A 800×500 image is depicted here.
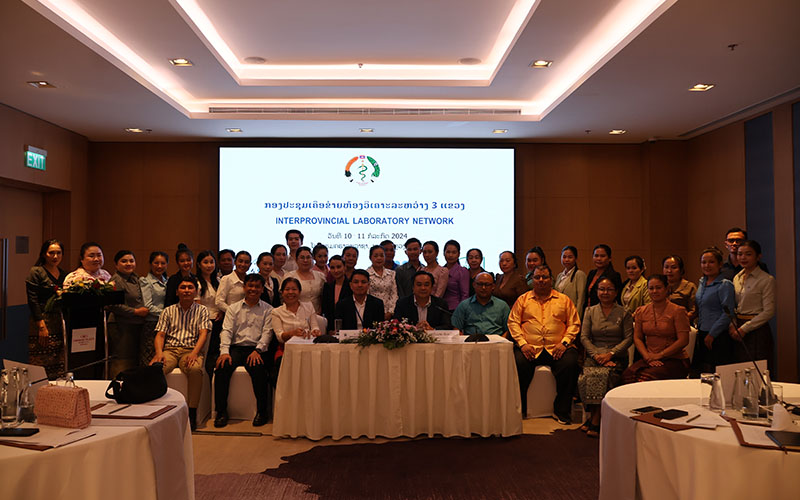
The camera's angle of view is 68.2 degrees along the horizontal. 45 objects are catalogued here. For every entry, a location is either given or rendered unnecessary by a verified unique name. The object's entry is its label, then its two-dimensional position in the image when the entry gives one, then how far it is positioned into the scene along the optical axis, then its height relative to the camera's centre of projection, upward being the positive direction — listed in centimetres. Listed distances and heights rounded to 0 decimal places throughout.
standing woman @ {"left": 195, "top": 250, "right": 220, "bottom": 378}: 562 -21
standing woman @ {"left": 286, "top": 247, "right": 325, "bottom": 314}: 578 -15
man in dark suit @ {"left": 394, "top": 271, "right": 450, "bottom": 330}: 523 -39
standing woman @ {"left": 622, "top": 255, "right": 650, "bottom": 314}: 579 -24
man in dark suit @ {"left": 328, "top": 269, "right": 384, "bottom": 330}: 523 -39
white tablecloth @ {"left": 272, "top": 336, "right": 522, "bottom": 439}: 442 -96
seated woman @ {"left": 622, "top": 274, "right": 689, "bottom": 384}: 459 -60
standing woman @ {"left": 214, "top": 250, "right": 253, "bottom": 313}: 571 -25
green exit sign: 673 +125
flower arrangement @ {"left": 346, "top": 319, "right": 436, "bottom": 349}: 434 -53
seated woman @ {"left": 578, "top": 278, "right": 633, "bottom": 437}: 474 -64
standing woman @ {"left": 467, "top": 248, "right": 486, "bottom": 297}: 650 +2
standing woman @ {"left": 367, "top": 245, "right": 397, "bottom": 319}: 583 -18
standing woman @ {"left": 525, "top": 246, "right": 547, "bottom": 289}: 598 +6
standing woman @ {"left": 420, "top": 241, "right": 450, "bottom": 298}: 634 -6
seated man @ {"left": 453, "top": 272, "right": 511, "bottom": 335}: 539 -45
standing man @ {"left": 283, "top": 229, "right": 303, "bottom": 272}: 683 +25
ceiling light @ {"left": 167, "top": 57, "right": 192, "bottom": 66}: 557 +193
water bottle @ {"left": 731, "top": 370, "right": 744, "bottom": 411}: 249 -54
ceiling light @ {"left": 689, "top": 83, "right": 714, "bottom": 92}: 577 +174
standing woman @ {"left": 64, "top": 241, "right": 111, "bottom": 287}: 522 +3
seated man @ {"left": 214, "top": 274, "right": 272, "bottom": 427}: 498 -70
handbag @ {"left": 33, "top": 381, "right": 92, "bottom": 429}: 227 -55
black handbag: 263 -55
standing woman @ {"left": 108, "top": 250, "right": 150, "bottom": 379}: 531 -51
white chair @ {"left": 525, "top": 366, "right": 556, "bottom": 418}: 514 -112
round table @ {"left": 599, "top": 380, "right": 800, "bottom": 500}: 210 -76
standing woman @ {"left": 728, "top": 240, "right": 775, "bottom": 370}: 494 -36
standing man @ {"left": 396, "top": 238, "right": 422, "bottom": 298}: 635 -7
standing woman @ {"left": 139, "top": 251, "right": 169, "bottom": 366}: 539 -30
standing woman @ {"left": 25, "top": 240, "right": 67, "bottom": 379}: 507 -50
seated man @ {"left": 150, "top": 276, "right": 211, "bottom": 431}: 490 -63
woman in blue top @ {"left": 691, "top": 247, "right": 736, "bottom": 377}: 510 -48
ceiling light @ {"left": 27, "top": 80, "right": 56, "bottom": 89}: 558 +172
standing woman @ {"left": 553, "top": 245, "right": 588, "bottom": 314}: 617 -18
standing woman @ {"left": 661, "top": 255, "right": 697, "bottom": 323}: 556 -22
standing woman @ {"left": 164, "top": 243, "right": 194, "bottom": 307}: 542 -5
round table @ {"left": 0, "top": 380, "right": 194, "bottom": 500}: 201 -73
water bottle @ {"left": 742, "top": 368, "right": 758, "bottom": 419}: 240 -55
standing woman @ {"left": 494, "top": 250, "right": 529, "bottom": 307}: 607 -20
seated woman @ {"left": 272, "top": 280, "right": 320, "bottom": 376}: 511 -46
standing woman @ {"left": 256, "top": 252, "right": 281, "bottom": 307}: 581 -16
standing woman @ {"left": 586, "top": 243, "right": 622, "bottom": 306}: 598 -5
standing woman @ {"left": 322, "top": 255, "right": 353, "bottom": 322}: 567 -25
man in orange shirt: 505 -63
